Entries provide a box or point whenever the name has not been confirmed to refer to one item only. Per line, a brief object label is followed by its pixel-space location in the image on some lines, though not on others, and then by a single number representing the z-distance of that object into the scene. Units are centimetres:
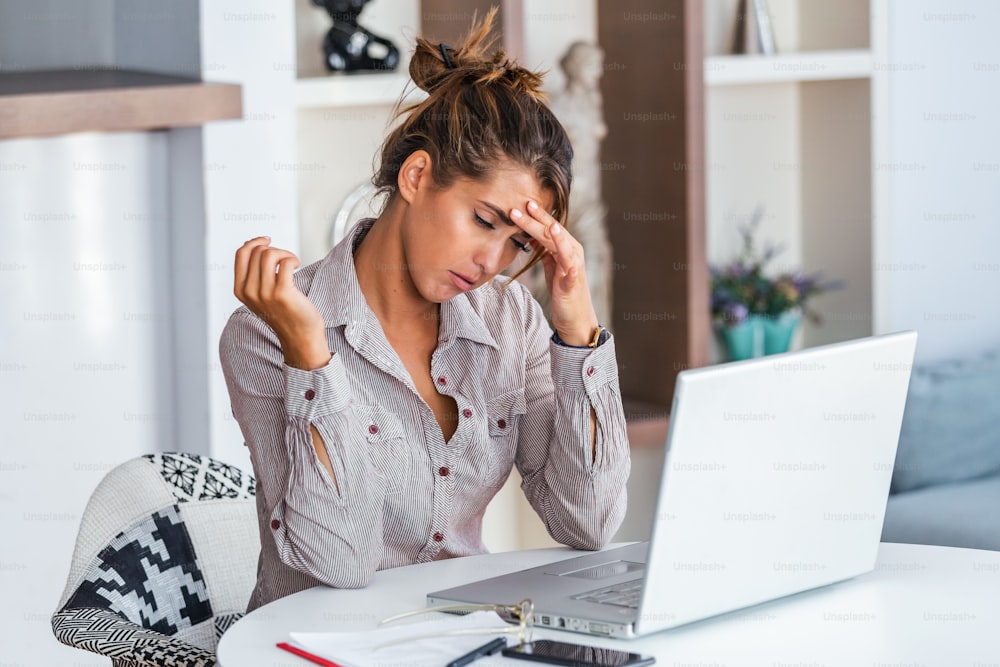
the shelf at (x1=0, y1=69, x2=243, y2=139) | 373
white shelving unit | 532
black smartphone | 278
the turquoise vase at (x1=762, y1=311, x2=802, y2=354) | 522
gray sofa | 488
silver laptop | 281
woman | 315
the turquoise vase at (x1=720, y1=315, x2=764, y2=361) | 519
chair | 323
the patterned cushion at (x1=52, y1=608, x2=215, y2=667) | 304
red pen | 281
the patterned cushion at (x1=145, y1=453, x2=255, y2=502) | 338
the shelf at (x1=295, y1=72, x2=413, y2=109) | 423
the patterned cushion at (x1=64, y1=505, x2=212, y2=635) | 324
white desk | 283
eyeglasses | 285
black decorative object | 434
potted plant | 520
